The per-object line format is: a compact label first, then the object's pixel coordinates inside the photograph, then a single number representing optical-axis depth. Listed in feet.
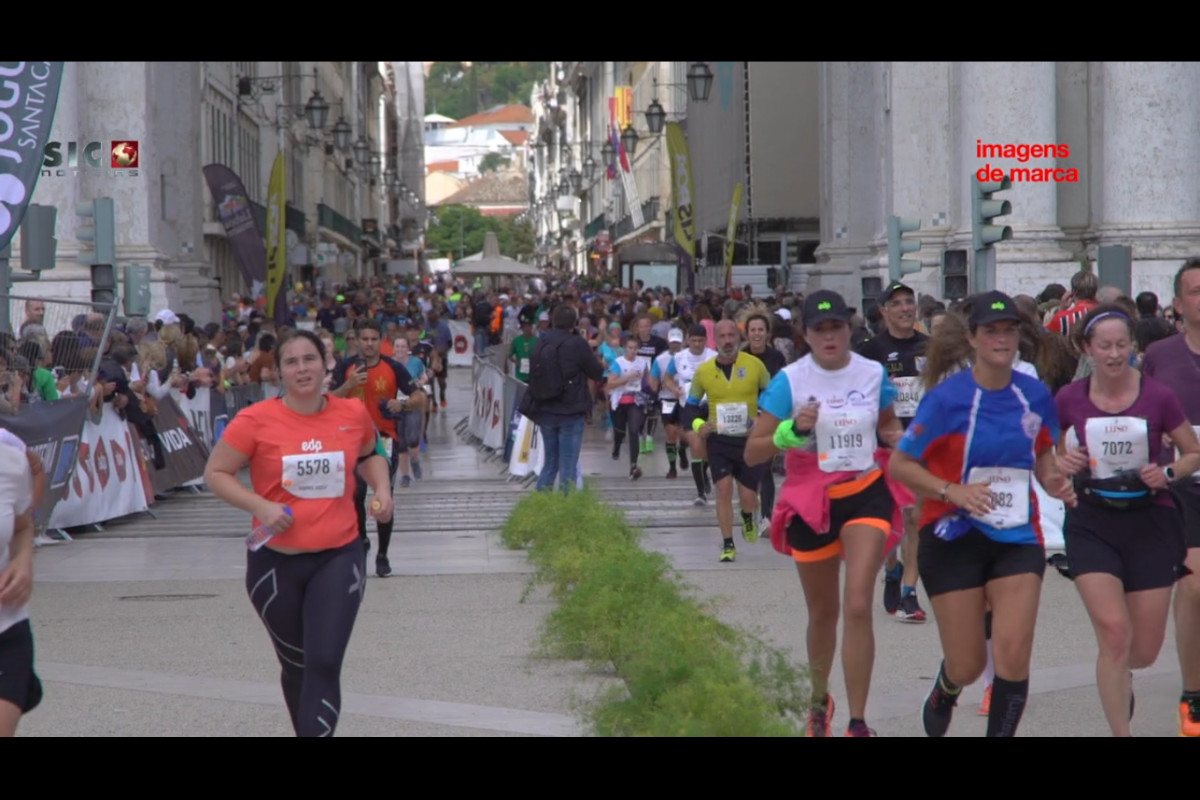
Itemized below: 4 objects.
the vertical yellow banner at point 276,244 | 98.37
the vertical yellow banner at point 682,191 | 113.60
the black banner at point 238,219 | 96.02
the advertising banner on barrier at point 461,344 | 161.27
